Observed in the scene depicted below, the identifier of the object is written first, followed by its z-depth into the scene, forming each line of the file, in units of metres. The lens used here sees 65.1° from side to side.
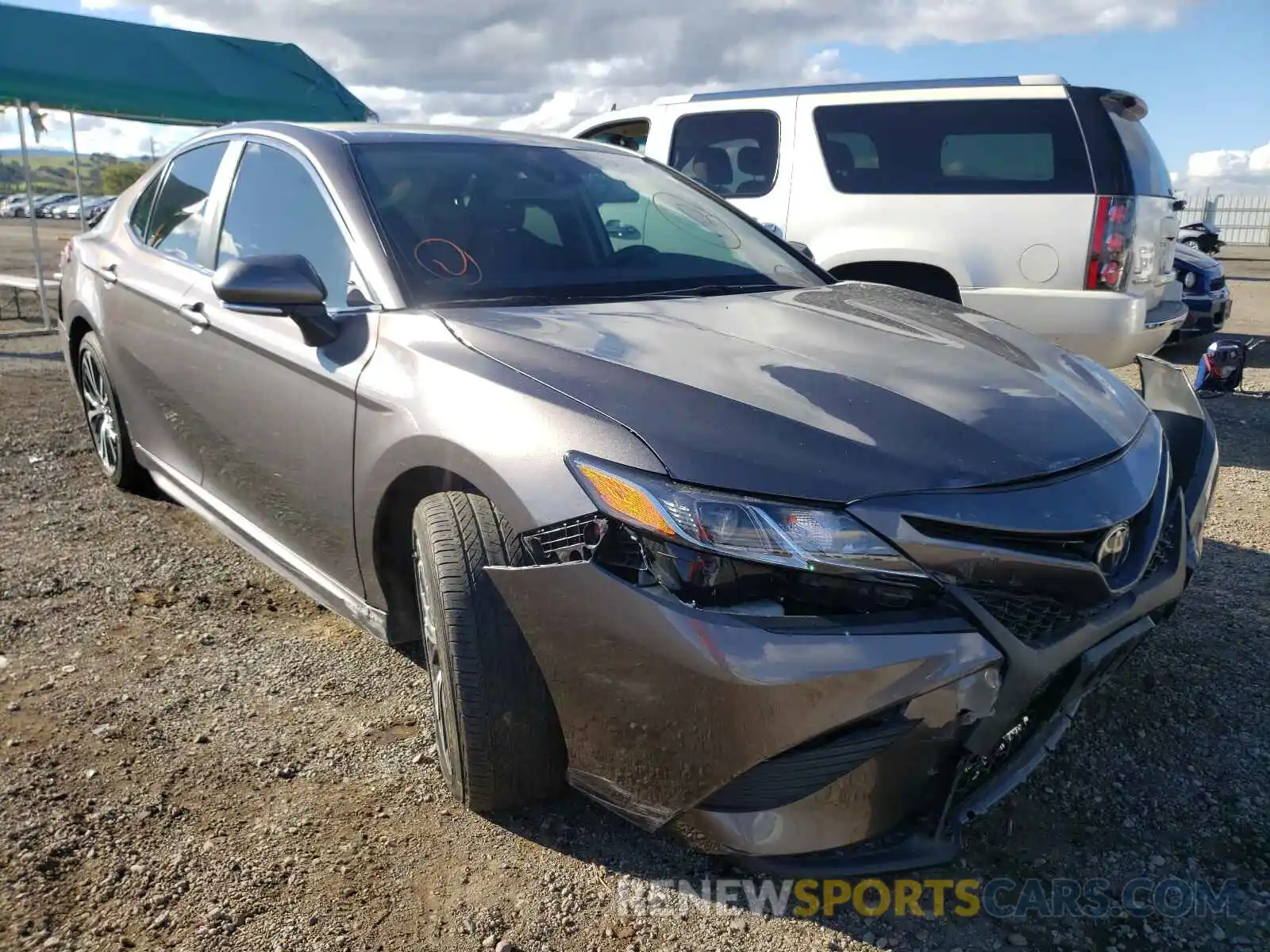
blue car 8.52
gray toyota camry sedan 1.69
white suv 5.20
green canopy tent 8.59
